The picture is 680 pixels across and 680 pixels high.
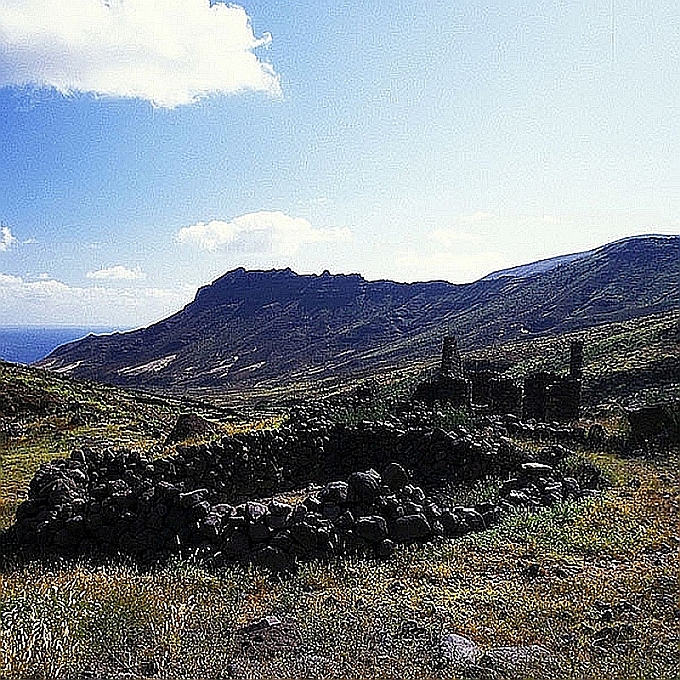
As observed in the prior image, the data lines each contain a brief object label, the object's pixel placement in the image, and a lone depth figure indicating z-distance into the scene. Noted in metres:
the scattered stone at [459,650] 6.68
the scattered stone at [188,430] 20.94
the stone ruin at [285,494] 9.72
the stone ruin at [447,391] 24.38
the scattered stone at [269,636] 6.93
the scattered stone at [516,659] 6.55
